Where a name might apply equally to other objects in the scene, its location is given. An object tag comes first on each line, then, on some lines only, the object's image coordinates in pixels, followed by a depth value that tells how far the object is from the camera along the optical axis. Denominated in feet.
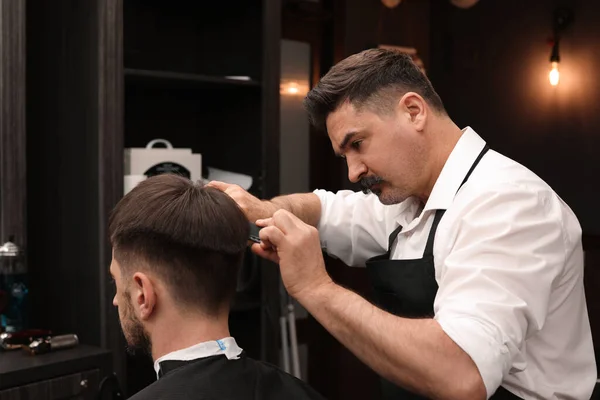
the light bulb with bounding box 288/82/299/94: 13.25
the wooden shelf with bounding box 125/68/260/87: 8.43
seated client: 5.12
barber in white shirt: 4.89
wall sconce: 14.35
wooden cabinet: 7.22
